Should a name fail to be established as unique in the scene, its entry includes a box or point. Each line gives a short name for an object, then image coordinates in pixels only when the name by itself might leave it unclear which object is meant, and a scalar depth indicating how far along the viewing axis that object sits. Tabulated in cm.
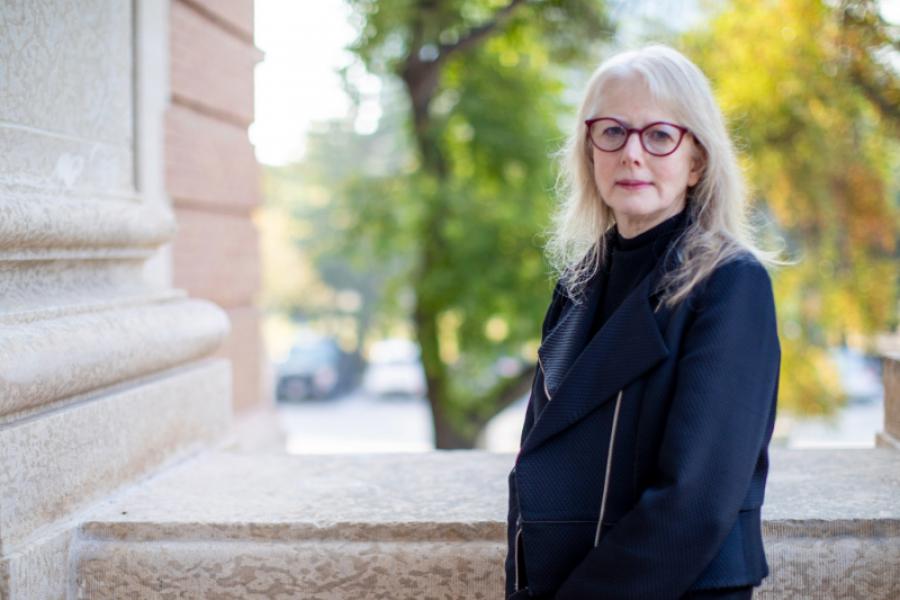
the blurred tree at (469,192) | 1226
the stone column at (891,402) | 377
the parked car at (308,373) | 3597
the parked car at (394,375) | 3634
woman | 177
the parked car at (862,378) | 2753
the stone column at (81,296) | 258
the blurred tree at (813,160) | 1220
